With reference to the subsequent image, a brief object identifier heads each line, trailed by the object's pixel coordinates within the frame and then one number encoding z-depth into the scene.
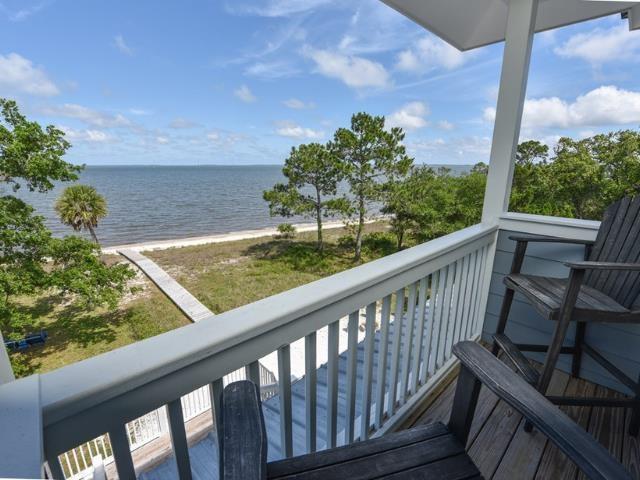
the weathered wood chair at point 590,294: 1.29
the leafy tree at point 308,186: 11.86
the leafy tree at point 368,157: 11.24
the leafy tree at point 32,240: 5.14
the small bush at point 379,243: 13.37
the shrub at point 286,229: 12.67
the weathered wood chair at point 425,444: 0.50
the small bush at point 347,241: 14.04
